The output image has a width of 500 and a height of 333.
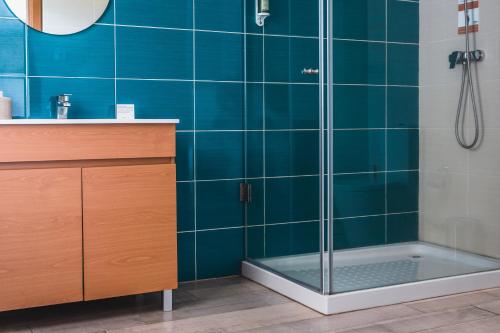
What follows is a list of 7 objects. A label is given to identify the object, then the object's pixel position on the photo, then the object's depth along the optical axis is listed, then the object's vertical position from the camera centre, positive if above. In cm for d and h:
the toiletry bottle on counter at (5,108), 263 +23
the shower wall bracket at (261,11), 308 +71
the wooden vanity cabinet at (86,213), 239 -18
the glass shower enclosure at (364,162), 264 +0
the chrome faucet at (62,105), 277 +25
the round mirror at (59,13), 280 +65
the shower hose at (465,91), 288 +31
